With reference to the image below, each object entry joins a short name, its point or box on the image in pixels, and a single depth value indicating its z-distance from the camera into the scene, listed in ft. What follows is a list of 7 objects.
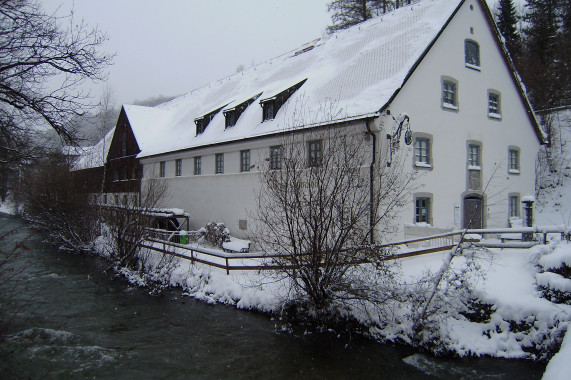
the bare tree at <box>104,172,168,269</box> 48.62
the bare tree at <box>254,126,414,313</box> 31.81
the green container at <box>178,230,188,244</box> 61.51
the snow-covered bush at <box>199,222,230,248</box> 59.72
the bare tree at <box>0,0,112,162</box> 20.21
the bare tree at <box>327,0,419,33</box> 102.22
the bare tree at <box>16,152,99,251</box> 62.54
